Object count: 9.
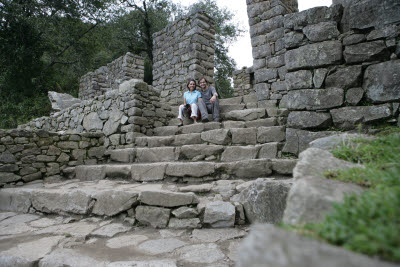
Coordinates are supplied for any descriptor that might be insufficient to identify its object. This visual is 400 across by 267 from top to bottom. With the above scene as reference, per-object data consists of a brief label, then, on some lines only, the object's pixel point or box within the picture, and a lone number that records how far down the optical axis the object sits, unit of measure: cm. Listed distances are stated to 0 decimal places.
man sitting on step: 484
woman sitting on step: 500
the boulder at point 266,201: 206
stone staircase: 233
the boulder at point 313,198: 83
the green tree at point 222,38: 1752
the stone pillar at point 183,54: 715
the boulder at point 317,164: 121
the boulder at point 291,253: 54
